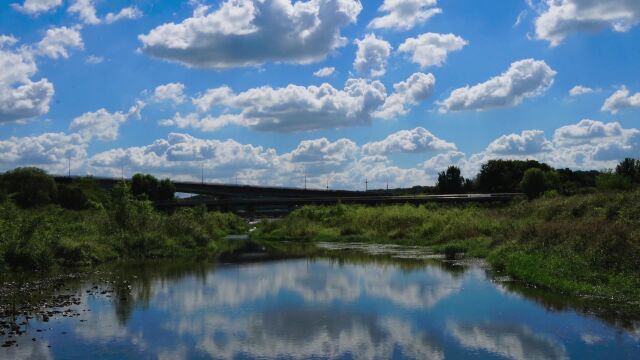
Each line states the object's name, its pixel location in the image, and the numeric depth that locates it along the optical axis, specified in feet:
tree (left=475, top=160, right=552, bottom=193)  453.17
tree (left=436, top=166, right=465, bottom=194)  495.00
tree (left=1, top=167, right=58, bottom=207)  284.61
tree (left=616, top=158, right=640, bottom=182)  329.68
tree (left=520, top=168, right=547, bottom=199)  368.13
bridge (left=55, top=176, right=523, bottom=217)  373.61
